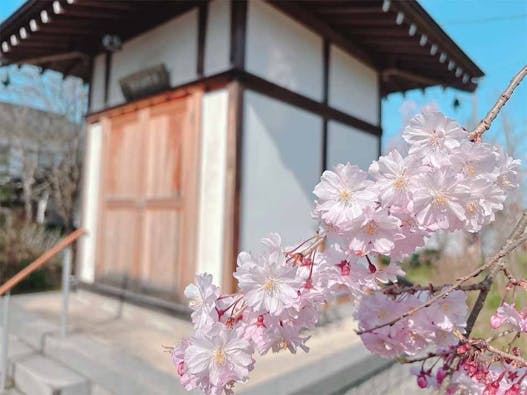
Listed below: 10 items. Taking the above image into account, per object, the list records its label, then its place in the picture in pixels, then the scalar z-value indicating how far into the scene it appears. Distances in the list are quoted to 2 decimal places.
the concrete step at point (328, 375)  0.77
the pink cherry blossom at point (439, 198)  0.23
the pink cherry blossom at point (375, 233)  0.23
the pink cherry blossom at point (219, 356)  0.24
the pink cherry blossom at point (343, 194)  0.22
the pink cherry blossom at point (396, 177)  0.23
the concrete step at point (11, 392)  0.92
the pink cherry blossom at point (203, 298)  0.25
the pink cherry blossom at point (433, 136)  0.23
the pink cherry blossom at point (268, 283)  0.23
